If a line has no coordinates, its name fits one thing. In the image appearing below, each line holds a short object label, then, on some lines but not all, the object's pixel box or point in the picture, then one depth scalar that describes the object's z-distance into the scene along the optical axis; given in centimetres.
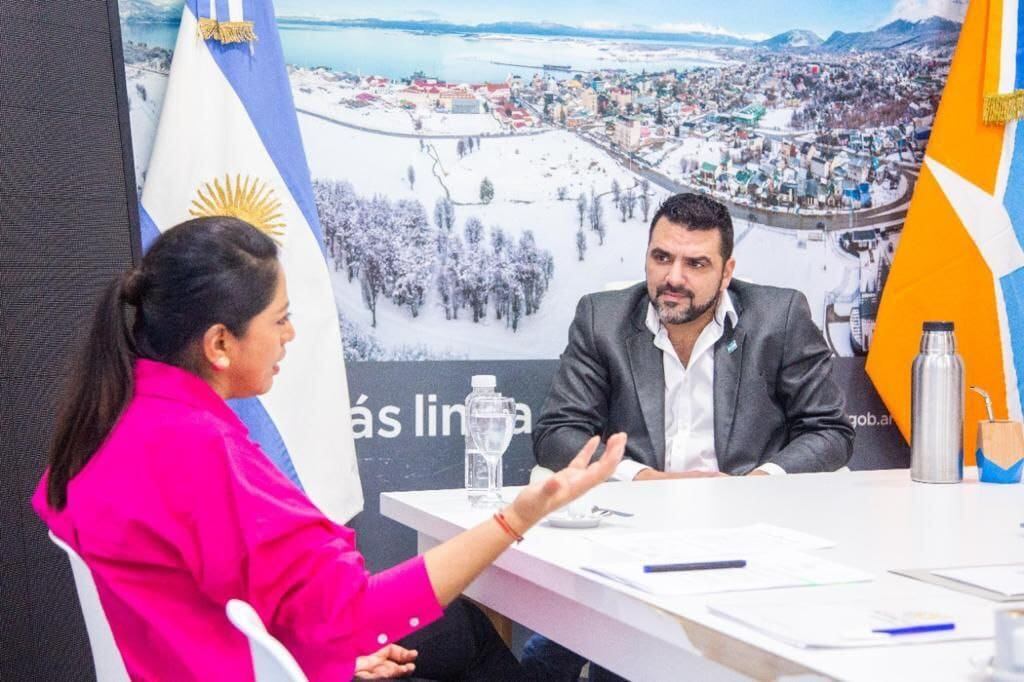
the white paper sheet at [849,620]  120
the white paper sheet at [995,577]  147
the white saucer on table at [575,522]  192
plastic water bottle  221
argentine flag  312
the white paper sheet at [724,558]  149
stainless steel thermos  251
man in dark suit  326
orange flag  369
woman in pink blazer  145
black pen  156
